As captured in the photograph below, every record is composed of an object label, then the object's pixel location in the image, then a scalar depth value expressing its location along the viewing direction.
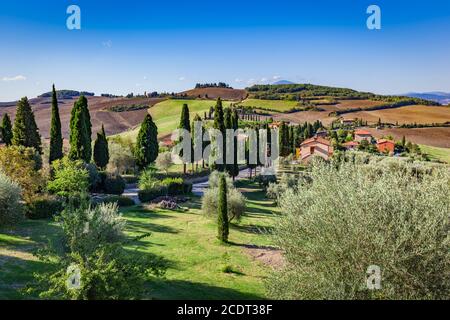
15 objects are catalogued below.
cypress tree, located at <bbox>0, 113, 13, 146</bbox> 53.95
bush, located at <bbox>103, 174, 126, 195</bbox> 40.97
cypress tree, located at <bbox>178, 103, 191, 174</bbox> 58.50
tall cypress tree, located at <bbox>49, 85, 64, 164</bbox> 42.25
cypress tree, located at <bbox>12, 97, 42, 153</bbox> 46.44
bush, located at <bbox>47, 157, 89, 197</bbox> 31.91
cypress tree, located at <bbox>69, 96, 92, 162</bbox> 42.78
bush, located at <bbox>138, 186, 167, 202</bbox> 38.34
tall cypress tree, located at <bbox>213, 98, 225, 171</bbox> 51.22
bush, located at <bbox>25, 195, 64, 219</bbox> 27.30
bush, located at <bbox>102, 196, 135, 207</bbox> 35.71
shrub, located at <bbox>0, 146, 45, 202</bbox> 27.28
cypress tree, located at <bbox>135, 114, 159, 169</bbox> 54.28
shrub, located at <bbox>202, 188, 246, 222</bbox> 30.03
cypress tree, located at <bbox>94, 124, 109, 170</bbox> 50.25
